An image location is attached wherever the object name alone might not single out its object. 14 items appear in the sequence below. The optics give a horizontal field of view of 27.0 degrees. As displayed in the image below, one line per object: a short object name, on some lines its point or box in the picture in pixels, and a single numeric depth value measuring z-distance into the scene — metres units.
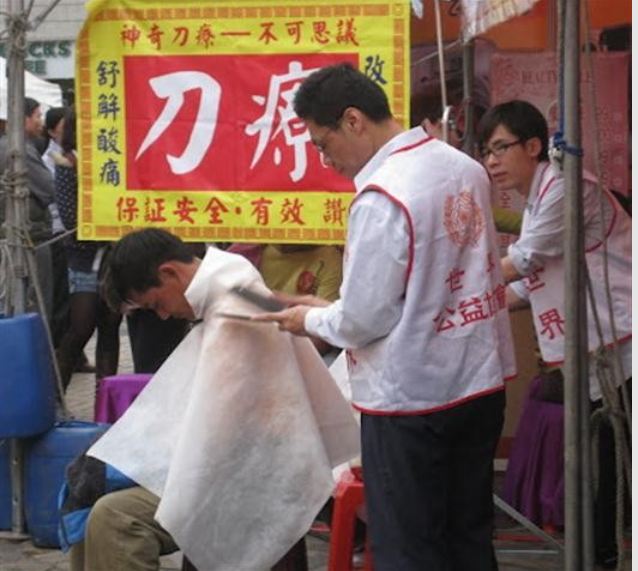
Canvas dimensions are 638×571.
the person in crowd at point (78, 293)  7.33
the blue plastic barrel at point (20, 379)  5.52
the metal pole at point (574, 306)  3.77
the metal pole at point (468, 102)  5.59
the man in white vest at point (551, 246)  4.57
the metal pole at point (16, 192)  5.59
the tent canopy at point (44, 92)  13.47
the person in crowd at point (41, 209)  7.36
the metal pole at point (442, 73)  5.18
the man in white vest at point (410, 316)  3.45
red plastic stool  4.04
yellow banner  5.39
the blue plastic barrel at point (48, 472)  5.67
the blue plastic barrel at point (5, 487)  5.87
